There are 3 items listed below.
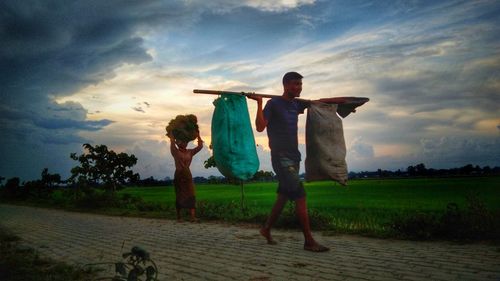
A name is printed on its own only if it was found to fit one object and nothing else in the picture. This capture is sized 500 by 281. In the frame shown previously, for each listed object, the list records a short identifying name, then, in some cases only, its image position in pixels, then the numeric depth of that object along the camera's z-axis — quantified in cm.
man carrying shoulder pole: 598
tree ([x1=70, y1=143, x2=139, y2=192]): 2130
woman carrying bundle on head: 1115
